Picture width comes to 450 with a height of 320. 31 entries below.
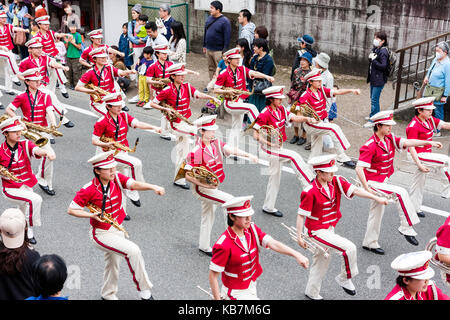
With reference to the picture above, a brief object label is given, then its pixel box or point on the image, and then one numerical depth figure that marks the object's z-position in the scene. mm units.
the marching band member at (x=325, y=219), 7055
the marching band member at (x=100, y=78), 11273
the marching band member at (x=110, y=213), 6785
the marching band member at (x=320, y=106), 10359
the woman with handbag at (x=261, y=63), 12258
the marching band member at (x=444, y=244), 6387
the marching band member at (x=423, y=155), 9047
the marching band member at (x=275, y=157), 9406
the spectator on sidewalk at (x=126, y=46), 15398
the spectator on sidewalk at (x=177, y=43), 14336
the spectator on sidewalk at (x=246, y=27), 14117
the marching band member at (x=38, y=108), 9984
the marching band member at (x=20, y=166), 8242
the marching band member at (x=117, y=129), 9094
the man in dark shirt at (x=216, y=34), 14398
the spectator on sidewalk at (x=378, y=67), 12423
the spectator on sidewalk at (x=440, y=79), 11758
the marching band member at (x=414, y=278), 5387
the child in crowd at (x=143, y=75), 13559
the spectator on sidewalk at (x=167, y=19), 15281
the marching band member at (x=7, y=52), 14487
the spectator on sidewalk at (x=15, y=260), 5359
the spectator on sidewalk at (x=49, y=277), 4742
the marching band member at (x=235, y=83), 11258
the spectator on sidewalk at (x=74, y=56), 15164
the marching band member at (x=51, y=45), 13891
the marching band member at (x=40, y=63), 12172
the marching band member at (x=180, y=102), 10381
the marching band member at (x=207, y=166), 8047
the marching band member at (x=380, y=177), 8242
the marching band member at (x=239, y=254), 5867
